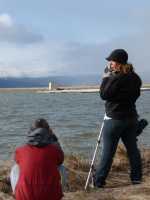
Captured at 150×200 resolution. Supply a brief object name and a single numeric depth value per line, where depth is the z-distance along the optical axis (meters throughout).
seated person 3.88
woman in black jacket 5.28
